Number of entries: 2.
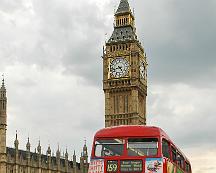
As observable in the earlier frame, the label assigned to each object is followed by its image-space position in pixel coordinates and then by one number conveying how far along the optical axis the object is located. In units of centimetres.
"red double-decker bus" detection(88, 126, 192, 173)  2216
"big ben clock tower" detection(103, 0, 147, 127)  10331
